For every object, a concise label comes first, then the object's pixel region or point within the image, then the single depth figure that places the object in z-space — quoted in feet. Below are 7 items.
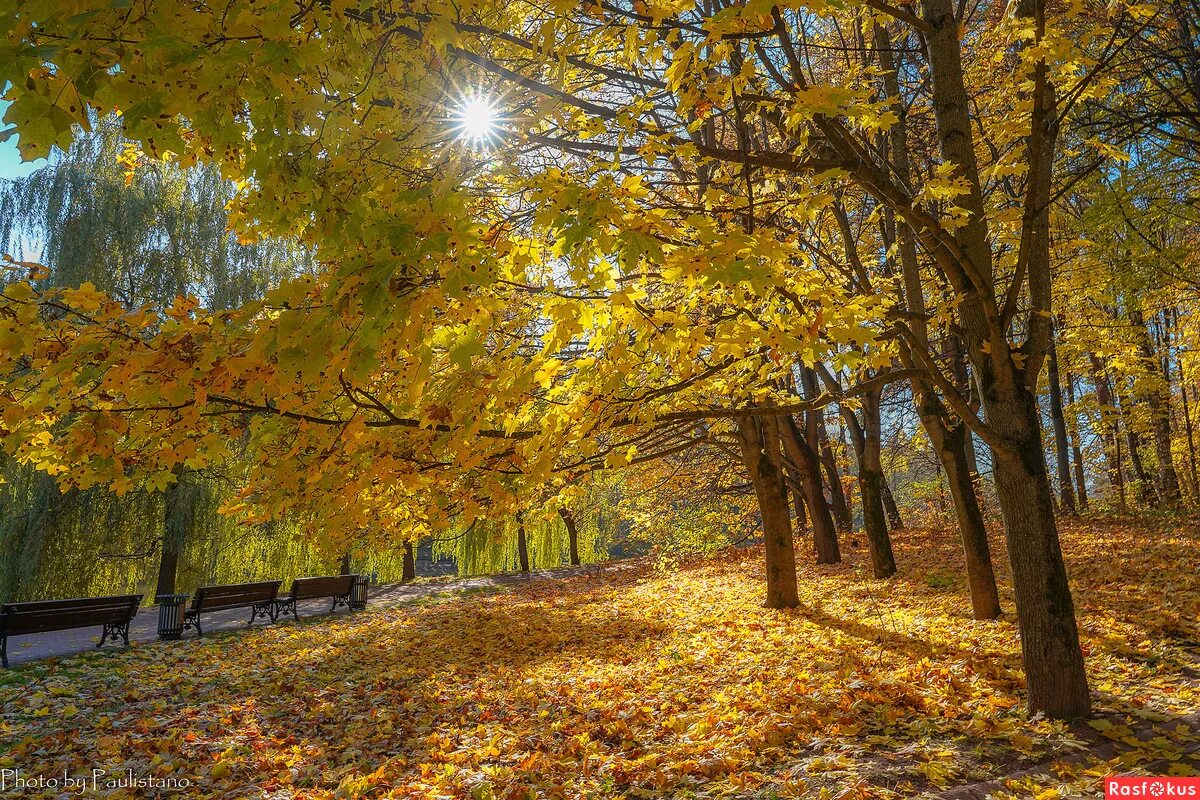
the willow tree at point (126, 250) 41.14
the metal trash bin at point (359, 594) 47.01
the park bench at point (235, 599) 34.86
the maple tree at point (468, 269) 6.56
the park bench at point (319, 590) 40.50
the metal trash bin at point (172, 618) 33.65
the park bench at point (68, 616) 26.63
